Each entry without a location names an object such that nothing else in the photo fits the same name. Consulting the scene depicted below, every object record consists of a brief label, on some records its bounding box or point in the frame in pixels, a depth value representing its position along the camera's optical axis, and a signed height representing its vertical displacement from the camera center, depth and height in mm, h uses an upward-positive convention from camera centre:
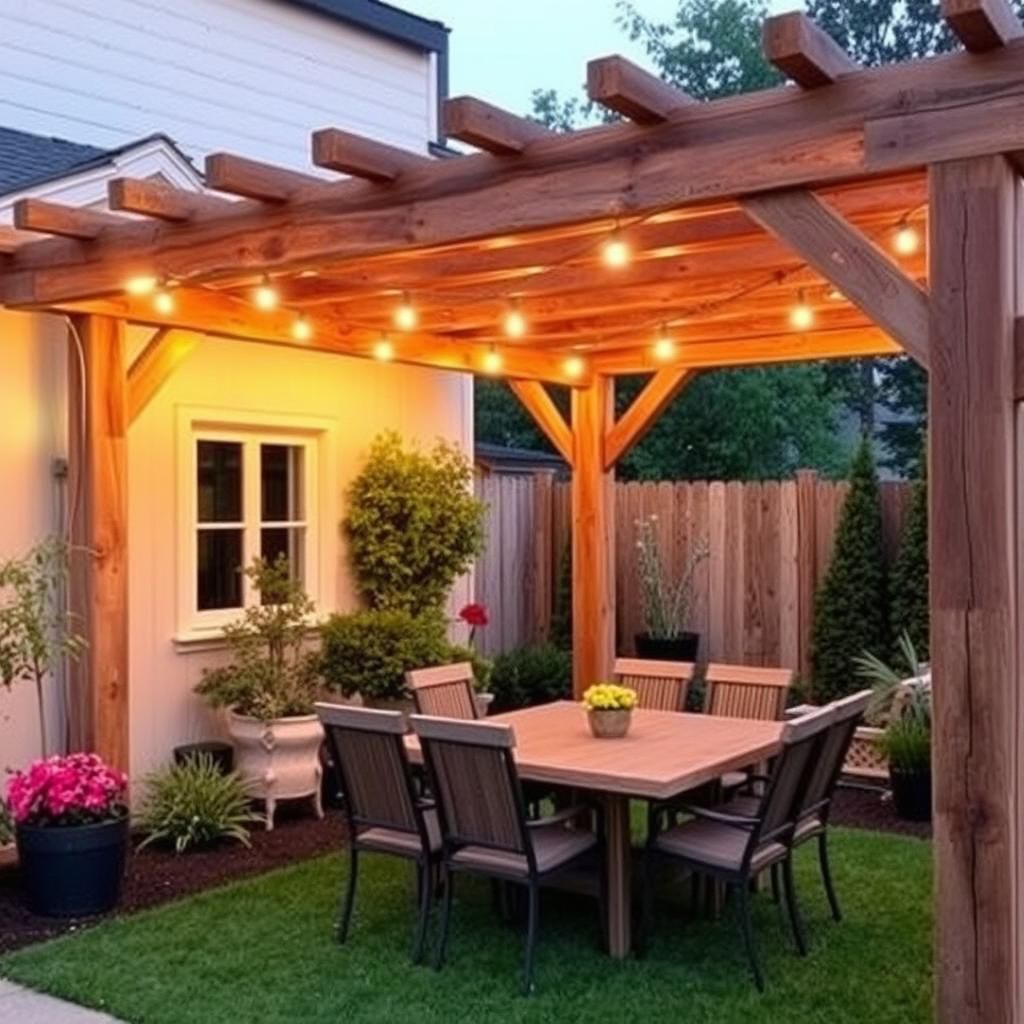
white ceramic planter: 6801 -1100
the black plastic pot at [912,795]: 6785 -1344
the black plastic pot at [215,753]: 6918 -1104
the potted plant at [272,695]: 6820 -789
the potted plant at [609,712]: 5328 -693
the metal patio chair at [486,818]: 4391 -963
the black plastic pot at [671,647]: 9836 -785
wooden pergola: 3363 +1185
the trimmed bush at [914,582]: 8695 -266
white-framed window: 7172 +239
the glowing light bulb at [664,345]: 7685 +1269
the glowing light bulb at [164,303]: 6072 +1203
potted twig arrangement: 9875 -460
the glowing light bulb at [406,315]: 6703 +1280
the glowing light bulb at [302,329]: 7027 +1224
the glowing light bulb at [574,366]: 9211 +1310
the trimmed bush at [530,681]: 10023 -1051
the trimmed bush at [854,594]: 9000 -353
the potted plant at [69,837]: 5242 -1172
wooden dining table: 4535 -806
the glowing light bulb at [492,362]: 8477 +1241
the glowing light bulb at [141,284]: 5535 +1164
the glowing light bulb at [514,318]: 7094 +1299
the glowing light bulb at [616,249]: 4730 +1144
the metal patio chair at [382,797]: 4680 -938
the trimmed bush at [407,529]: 8094 +128
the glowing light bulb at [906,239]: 5176 +1258
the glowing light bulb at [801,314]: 6727 +1252
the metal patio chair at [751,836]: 4473 -1098
